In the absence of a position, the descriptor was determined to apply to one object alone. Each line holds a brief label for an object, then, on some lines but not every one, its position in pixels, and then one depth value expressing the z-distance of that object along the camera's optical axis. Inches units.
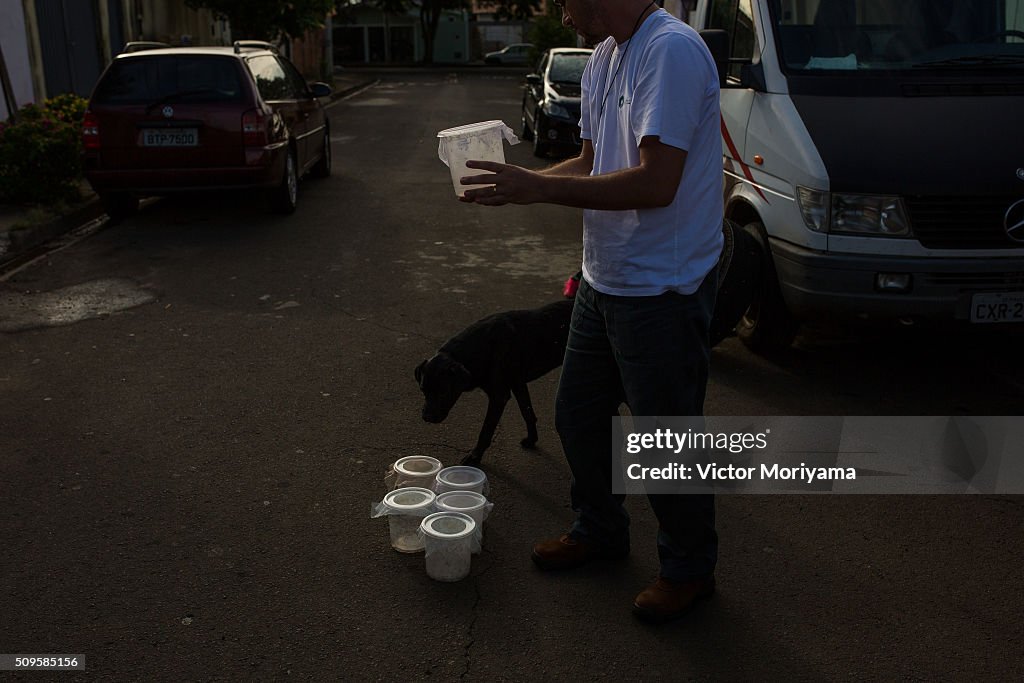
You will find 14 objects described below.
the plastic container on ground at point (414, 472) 158.1
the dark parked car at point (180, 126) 373.7
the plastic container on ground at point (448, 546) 135.3
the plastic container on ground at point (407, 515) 143.9
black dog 166.9
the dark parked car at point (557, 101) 555.8
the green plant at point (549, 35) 1327.5
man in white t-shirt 106.9
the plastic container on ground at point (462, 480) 153.8
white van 196.9
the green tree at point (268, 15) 935.0
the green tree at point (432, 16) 2221.9
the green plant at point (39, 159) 402.3
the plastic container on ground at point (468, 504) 144.1
